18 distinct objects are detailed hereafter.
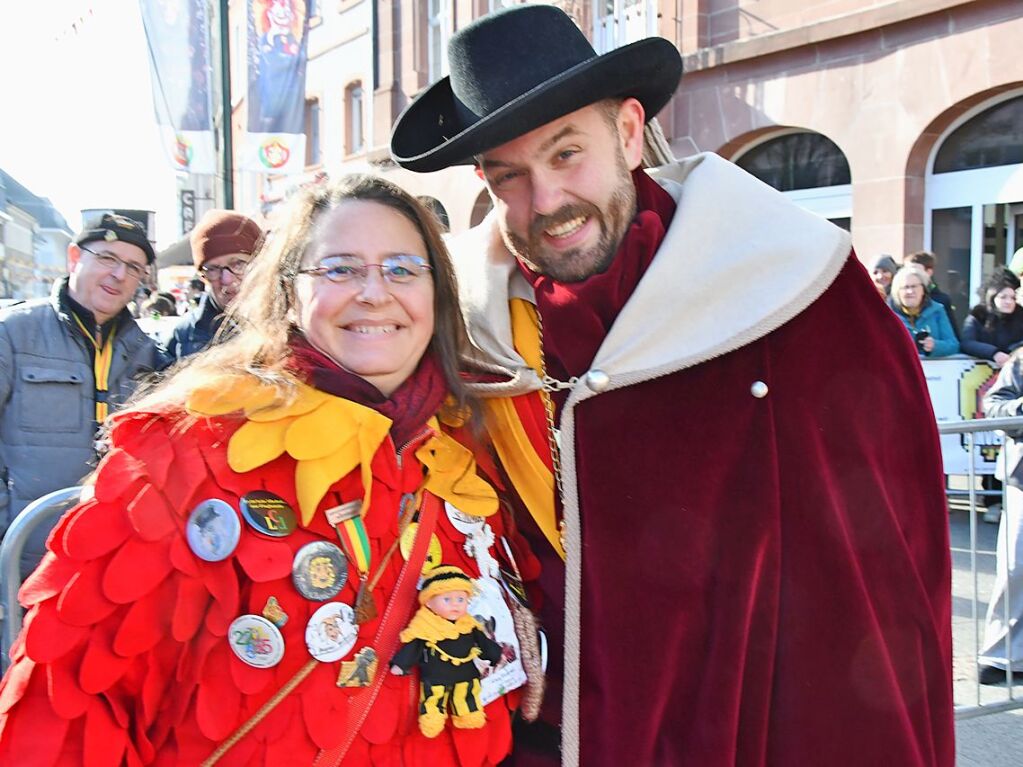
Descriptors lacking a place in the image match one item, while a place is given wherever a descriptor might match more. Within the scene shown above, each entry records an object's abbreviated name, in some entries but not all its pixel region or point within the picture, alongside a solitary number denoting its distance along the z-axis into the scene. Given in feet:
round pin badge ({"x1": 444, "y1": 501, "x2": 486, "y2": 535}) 5.58
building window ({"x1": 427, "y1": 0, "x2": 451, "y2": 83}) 50.19
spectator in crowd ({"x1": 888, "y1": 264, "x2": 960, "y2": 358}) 21.94
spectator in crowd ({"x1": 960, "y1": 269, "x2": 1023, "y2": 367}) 21.72
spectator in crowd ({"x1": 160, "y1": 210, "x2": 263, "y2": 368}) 13.10
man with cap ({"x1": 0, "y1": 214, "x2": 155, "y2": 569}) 11.38
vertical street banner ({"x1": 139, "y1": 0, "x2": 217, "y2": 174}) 32.44
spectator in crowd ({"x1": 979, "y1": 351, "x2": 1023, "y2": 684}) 12.50
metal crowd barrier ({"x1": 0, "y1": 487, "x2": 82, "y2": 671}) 7.34
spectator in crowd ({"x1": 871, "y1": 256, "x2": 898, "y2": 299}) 24.03
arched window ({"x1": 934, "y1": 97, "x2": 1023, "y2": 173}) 27.65
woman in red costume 4.69
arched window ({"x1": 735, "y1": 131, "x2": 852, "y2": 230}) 32.48
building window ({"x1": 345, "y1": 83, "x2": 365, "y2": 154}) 61.46
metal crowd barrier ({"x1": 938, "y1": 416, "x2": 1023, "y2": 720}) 11.48
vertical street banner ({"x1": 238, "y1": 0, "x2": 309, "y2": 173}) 32.68
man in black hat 5.39
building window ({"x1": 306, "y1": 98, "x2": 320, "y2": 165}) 66.59
